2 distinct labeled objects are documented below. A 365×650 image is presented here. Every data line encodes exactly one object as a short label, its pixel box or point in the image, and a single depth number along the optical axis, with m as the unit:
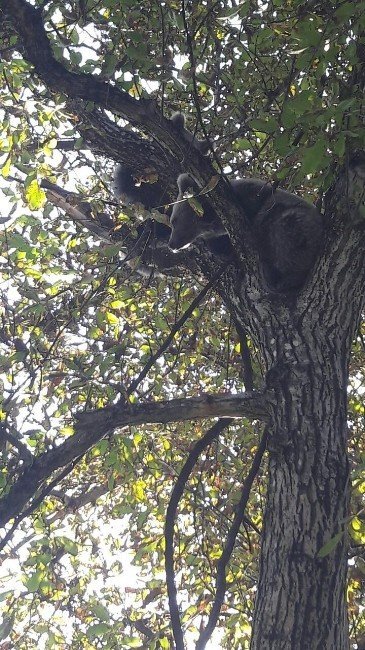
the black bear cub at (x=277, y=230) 4.03
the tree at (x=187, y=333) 2.81
